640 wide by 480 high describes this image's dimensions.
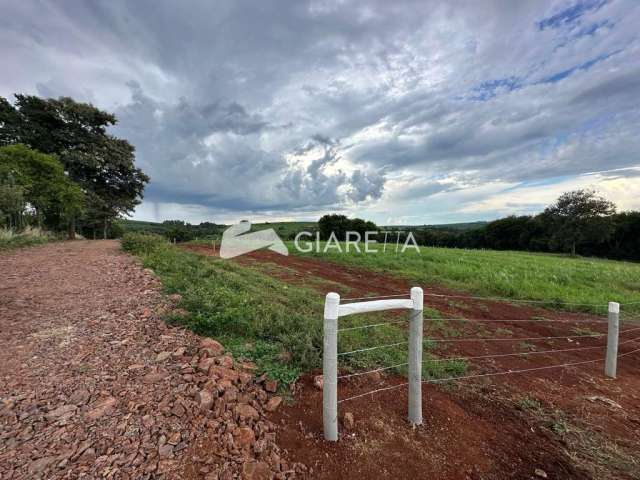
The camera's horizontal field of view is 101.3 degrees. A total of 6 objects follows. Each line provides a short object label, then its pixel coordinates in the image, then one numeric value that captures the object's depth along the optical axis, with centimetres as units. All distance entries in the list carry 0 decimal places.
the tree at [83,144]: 1789
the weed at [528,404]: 313
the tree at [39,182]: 1198
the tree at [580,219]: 3497
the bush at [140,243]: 1005
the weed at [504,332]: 575
